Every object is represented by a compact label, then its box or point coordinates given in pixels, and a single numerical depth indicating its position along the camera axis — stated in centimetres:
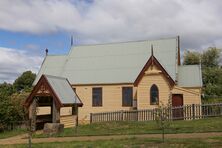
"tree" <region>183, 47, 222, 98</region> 5634
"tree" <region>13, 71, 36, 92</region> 8144
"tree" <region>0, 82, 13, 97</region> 3093
